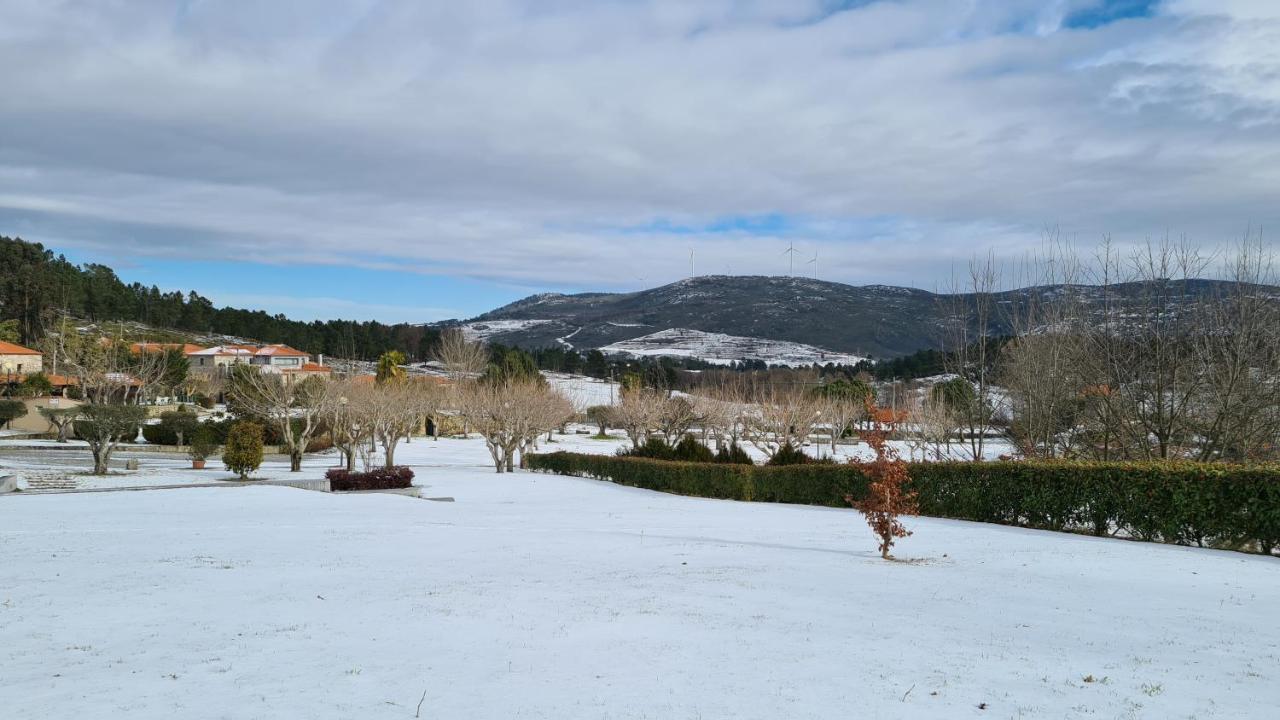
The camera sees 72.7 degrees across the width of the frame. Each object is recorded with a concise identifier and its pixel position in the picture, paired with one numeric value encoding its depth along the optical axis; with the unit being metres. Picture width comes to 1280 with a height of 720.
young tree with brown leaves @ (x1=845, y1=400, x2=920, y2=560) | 12.88
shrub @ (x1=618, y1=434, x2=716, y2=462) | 30.78
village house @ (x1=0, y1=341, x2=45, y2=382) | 73.69
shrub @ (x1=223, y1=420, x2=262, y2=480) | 26.80
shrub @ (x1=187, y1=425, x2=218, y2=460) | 36.03
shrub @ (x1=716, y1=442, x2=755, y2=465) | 29.05
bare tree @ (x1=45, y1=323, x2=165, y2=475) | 25.80
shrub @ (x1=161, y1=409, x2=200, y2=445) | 43.72
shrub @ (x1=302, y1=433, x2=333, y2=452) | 47.38
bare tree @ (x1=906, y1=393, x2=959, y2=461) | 41.66
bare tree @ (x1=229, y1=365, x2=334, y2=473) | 32.75
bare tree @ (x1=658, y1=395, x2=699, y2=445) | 48.56
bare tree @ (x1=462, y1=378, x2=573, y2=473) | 36.56
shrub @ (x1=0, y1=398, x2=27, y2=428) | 49.22
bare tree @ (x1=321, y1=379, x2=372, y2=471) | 32.94
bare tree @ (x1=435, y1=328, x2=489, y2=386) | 69.44
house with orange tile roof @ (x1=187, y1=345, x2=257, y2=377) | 98.12
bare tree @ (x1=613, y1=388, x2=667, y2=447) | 45.25
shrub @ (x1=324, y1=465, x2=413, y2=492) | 24.86
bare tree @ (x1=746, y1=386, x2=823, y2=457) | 44.62
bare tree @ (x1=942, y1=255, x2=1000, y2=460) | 28.52
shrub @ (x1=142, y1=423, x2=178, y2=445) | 44.84
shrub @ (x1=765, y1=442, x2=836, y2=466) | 27.93
